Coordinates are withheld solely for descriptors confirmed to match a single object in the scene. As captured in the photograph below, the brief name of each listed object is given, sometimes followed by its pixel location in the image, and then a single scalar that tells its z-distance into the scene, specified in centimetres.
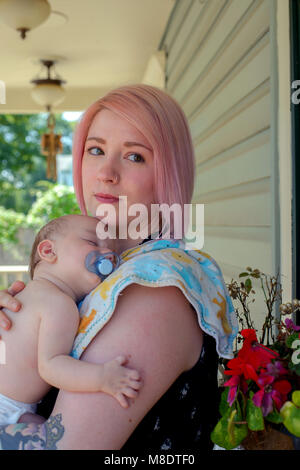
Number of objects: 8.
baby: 96
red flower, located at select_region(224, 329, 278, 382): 101
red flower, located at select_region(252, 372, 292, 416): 99
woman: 96
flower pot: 99
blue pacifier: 116
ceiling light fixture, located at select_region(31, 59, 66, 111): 612
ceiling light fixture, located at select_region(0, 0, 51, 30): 347
